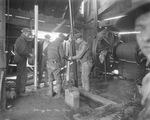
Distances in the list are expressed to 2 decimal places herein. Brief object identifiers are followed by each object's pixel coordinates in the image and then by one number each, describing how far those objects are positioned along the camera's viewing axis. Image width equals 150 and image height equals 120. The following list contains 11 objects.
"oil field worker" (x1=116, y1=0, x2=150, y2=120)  0.81
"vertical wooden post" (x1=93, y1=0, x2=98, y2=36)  6.51
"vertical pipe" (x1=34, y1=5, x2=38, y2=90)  5.14
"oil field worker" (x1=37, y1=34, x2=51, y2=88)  5.72
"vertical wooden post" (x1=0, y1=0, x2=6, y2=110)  3.50
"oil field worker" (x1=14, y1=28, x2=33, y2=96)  4.51
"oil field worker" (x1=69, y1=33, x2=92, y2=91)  4.96
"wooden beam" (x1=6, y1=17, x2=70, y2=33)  5.62
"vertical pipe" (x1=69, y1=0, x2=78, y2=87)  4.35
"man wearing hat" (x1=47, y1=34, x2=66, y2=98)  4.68
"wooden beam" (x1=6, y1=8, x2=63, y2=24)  5.55
